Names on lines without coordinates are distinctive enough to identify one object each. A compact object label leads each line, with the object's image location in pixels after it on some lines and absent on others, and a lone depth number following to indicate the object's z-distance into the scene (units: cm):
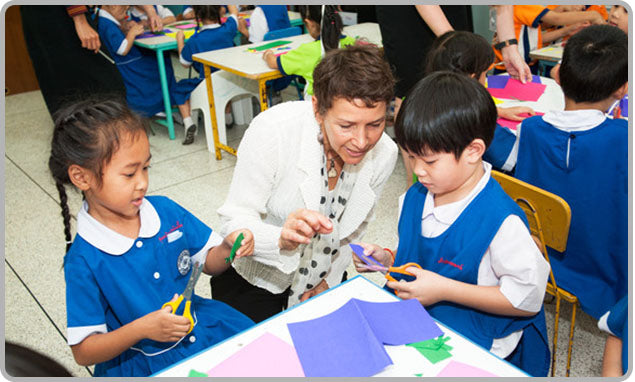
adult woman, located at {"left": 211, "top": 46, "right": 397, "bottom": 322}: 135
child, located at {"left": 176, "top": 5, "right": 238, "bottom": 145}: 405
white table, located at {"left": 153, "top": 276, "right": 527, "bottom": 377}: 94
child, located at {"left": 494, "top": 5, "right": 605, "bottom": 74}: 372
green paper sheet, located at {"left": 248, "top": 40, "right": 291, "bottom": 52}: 387
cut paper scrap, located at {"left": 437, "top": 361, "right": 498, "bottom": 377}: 93
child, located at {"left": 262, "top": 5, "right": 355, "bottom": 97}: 304
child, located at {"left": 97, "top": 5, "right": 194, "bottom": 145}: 397
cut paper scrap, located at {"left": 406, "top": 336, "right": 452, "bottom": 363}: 97
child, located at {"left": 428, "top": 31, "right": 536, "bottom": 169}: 219
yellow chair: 152
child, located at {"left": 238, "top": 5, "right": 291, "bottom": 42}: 445
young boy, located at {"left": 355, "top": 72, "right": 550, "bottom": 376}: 120
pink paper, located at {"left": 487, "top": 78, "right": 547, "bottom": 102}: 252
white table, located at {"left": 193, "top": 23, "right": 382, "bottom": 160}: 337
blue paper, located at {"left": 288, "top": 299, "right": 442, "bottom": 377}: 95
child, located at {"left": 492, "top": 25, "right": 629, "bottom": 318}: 171
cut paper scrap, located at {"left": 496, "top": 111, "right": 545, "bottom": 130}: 218
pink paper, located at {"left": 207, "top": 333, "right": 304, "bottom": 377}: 95
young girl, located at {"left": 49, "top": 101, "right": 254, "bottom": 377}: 115
